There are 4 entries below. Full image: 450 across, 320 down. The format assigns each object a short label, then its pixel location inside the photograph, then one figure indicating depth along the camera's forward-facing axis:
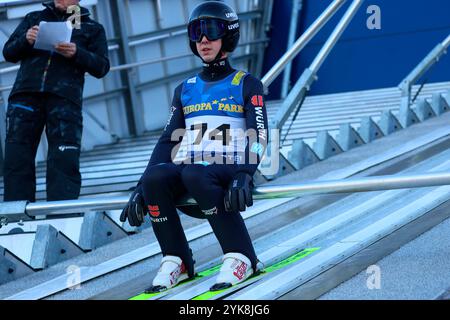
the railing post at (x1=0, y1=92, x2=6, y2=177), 16.92
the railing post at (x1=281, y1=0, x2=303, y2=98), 26.14
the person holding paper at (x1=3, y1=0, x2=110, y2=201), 10.87
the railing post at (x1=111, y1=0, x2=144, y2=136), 21.45
